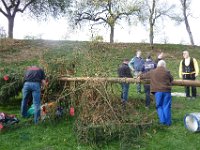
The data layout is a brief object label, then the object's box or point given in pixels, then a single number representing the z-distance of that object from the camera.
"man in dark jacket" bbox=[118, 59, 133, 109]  5.52
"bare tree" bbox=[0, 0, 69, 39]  13.80
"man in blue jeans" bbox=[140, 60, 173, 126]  4.56
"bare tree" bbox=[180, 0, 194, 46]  17.10
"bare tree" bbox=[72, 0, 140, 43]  14.97
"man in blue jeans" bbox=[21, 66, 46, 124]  4.83
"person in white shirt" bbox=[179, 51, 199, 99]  6.05
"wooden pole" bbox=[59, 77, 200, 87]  4.49
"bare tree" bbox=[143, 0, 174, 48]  14.46
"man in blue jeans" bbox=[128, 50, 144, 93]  6.62
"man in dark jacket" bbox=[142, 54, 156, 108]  5.74
